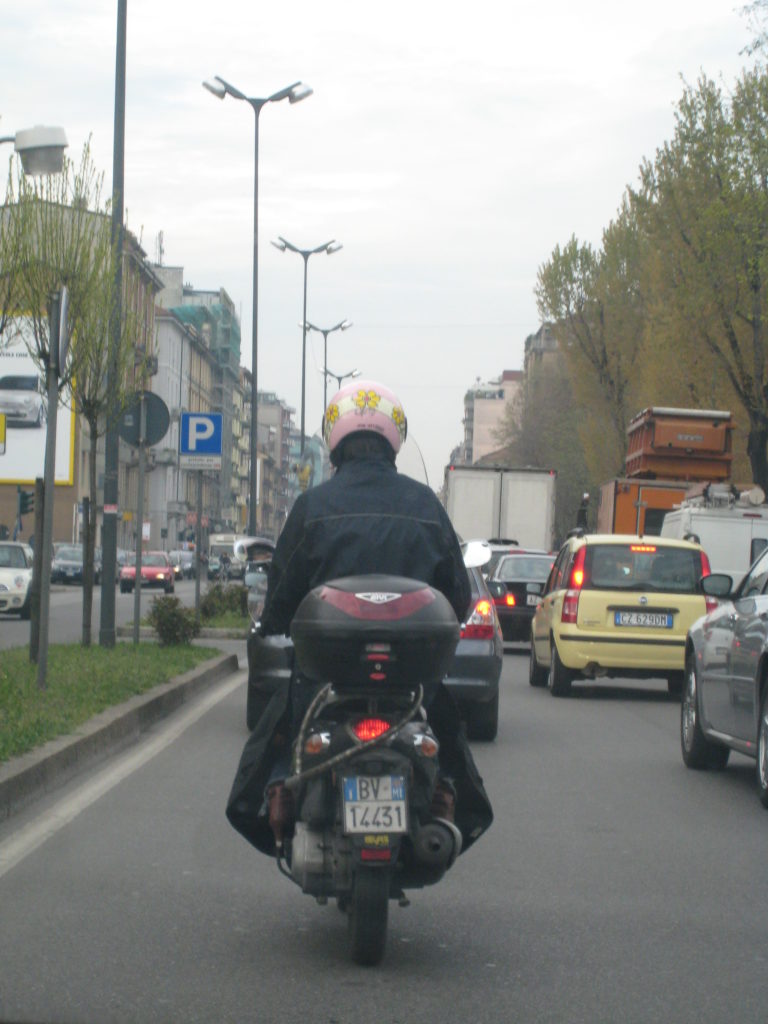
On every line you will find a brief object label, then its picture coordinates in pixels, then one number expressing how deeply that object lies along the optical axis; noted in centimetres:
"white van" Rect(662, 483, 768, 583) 2792
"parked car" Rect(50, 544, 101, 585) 5666
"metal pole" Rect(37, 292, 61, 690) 1230
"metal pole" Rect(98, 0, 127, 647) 1902
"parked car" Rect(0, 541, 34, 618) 3262
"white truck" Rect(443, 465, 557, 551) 3491
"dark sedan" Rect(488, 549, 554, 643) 2588
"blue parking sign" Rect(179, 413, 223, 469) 2256
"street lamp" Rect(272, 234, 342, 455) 6316
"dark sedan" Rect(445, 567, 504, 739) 1276
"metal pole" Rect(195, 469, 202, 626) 2131
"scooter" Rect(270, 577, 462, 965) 520
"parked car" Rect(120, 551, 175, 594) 5781
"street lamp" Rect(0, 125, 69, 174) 1773
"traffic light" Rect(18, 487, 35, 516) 5212
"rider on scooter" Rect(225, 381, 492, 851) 558
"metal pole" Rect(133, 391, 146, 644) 1858
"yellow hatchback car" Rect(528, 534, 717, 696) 1703
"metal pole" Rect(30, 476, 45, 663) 1369
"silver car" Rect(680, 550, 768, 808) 972
